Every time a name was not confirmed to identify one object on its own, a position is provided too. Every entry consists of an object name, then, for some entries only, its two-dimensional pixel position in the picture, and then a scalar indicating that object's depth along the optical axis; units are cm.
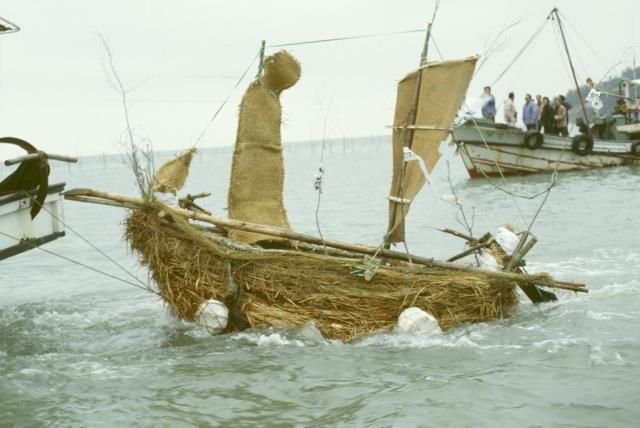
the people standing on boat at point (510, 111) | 3478
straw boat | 981
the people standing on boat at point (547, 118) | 3430
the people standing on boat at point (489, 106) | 3384
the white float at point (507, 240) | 1113
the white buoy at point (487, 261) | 1088
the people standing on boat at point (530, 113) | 3425
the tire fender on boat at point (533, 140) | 3439
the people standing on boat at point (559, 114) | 3497
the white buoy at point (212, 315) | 982
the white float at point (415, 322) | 969
